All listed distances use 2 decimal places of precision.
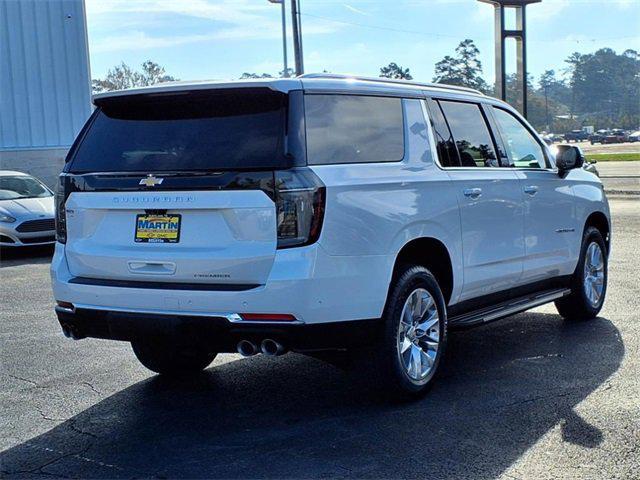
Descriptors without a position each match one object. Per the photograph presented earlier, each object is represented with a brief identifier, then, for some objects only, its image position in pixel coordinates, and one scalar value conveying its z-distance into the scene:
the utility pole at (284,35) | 32.03
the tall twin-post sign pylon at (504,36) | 23.11
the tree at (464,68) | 71.08
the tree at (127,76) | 61.06
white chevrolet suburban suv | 4.55
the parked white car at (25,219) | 13.98
